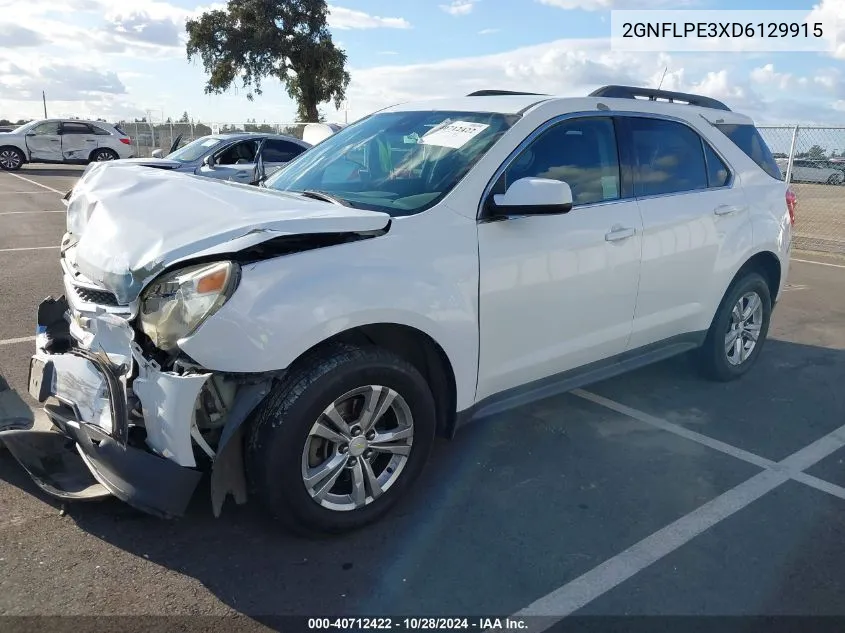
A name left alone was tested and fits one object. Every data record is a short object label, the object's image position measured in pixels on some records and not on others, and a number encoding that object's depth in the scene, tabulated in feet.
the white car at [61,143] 82.33
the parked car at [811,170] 43.64
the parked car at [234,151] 41.29
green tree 100.89
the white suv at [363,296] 8.82
